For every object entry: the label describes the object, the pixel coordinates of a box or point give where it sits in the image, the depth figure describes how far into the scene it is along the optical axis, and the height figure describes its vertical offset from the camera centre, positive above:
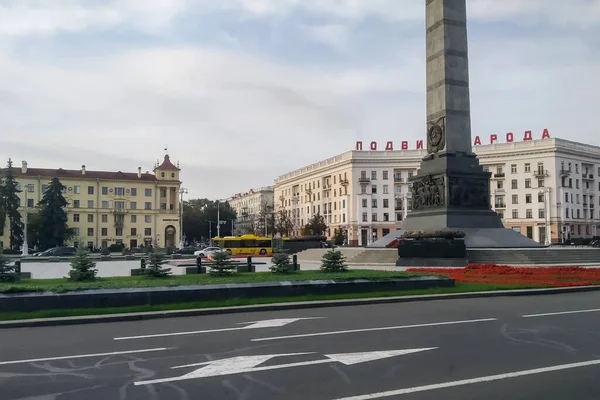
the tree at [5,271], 15.38 -1.04
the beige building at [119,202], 93.50 +5.18
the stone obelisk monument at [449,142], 30.53 +4.80
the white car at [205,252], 47.63 -1.84
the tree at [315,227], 94.94 +0.44
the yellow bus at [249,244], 53.47 -1.33
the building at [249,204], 137.40 +7.53
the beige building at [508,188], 79.94 +6.05
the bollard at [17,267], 17.14 -1.03
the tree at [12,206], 70.38 +3.50
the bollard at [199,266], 22.52 -1.41
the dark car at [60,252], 51.52 -1.76
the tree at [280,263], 17.92 -1.04
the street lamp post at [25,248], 56.25 -1.48
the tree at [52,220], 71.81 +1.70
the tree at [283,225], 100.34 +0.89
